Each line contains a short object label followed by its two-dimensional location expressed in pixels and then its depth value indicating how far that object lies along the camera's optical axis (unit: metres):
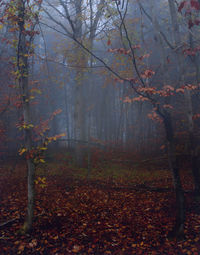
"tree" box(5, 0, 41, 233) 4.57
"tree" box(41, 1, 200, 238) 4.74
